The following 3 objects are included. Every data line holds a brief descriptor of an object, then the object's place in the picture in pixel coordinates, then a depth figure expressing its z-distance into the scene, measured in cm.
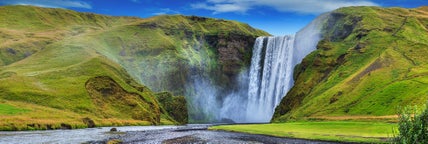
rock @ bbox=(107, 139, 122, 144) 5188
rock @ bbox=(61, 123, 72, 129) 8922
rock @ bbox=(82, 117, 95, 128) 9821
